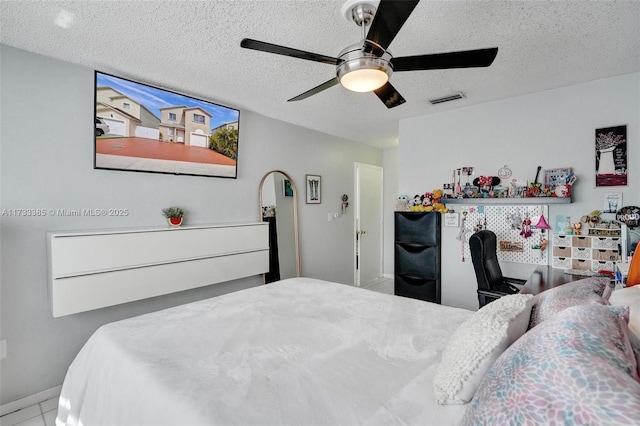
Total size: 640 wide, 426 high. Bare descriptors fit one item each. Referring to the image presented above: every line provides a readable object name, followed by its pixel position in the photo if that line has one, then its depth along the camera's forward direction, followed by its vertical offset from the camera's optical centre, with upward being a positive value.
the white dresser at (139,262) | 2.07 -0.41
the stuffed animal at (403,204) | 3.79 +0.11
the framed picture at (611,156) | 2.54 +0.49
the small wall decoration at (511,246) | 3.02 -0.34
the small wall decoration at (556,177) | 2.78 +0.34
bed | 0.59 -0.60
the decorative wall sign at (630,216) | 2.45 -0.03
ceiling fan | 1.44 +0.81
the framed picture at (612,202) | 2.56 +0.09
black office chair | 2.31 -0.46
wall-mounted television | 2.39 +0.73
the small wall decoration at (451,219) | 3.43 -0.07
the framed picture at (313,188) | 4.23 +0.35
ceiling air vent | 3.00 +1.18
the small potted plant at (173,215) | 2.75 -0.02
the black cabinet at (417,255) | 3.48 -0.50
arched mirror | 3.66 -0.11
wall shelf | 2.73 +0.12
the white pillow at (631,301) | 0.88 -0.32
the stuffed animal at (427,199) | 3.59 +0.16
